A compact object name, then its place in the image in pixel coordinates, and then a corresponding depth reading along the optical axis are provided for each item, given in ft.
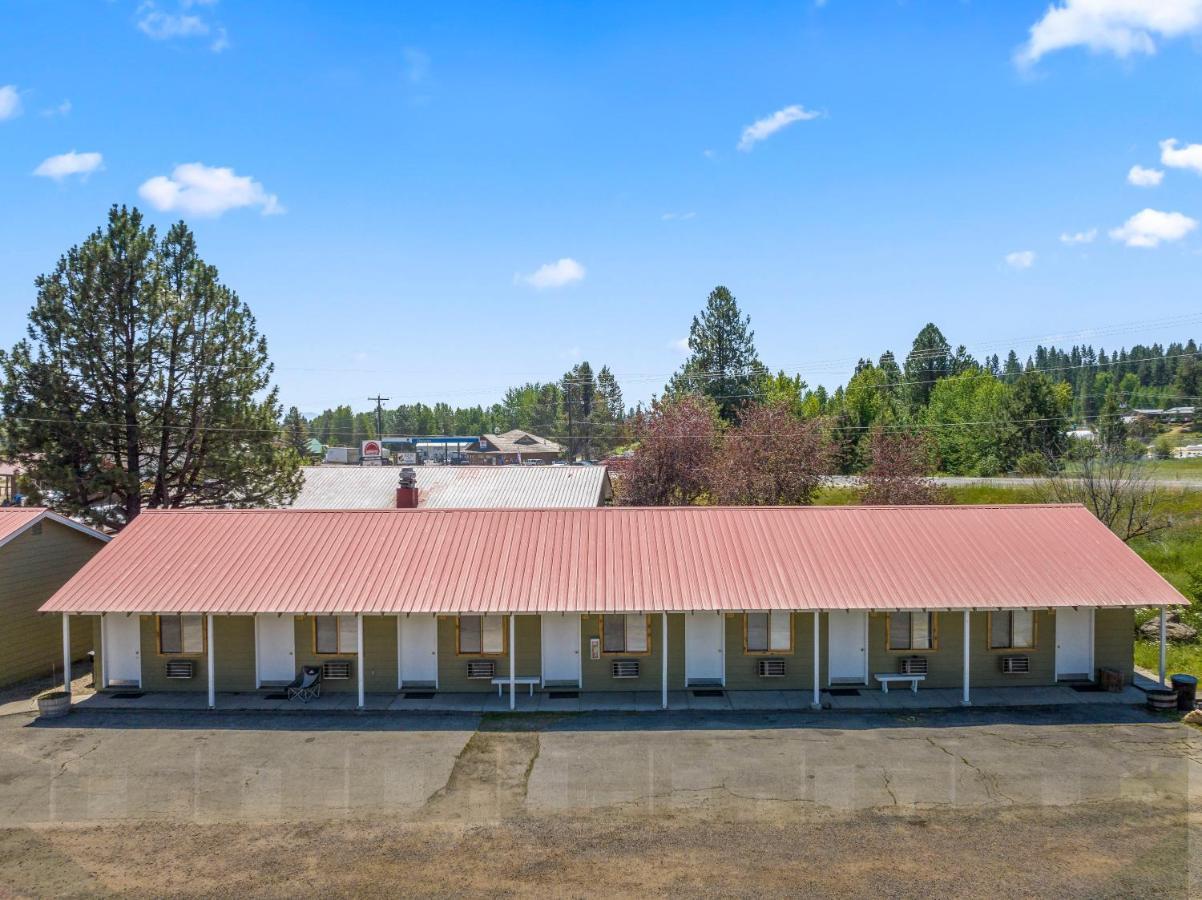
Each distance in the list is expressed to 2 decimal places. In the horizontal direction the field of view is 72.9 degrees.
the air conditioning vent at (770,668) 60.85
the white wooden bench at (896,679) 59.62
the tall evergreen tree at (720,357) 214.48
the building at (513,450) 291.79
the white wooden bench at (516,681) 59.31
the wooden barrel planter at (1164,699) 55.01
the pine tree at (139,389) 82.02
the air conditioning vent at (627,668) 60.75
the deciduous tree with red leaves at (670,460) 126.41
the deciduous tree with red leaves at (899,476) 108.17
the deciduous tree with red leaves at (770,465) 113.09
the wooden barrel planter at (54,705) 56.44
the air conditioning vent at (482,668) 60.90
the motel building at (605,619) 58.23
